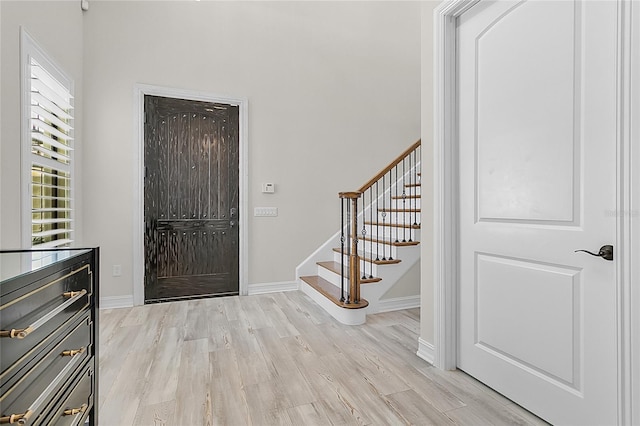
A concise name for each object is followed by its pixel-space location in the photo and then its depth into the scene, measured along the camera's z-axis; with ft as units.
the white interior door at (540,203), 4.77
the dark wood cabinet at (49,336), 2.87
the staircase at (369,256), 10.64
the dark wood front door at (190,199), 12.43
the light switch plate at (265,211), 13.69
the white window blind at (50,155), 8.18
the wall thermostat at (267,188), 13.75
